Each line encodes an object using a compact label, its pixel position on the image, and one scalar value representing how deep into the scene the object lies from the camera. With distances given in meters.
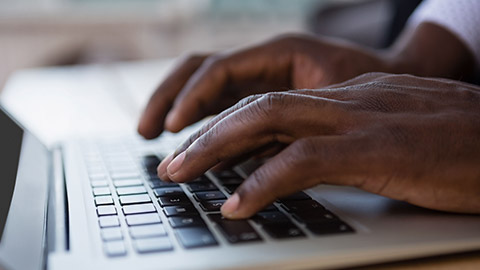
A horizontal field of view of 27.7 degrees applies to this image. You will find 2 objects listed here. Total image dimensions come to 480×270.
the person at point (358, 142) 0.44
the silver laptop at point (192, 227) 0.40
